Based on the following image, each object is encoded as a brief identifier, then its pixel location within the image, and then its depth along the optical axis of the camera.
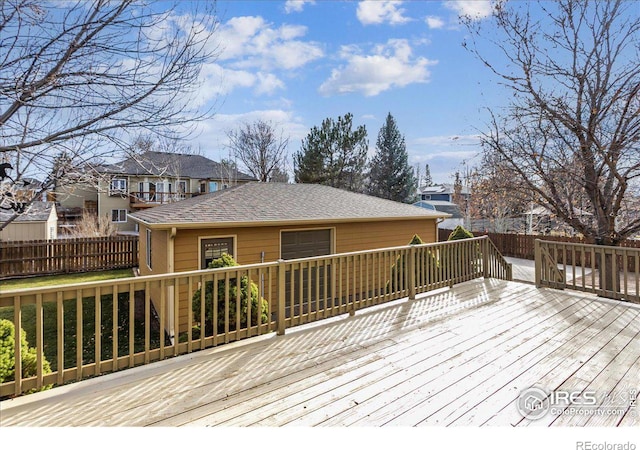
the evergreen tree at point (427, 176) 59.06
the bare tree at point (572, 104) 5.53
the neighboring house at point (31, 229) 14.07
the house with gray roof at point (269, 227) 5.99
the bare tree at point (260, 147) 22.27
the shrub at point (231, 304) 3.95
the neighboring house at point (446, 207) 26.43
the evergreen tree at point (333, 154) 22.53
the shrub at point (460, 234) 8.76
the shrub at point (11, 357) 2.39
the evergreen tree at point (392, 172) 25.52
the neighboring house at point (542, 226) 13.67
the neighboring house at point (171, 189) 22.33
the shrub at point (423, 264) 4.81
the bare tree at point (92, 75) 2.73
